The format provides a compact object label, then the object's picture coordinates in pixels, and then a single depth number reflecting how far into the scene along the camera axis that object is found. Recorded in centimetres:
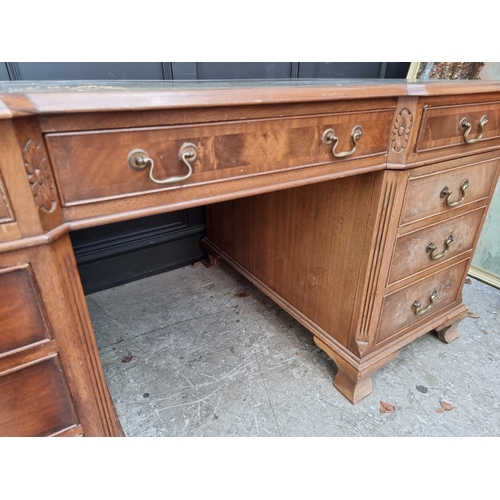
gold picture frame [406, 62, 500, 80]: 160
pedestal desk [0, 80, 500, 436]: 52
